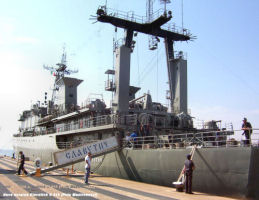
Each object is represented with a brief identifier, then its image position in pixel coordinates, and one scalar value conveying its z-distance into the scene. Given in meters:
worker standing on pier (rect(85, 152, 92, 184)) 12.43
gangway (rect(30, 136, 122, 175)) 15.75
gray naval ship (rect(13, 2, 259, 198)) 10.35
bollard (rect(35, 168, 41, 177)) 14.91
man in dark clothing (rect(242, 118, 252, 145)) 10.40
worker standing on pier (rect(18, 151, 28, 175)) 15.05
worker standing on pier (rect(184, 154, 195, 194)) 10.59
